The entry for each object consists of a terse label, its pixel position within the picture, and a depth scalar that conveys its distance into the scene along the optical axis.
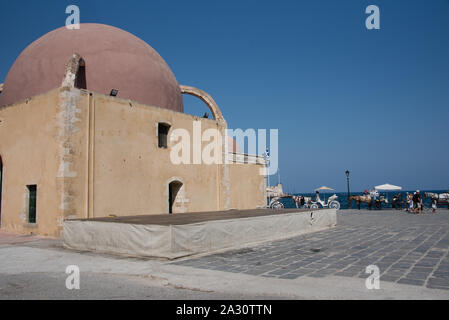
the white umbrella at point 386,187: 26.17
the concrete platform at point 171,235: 7.62
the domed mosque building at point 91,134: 11.85
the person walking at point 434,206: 20.71
